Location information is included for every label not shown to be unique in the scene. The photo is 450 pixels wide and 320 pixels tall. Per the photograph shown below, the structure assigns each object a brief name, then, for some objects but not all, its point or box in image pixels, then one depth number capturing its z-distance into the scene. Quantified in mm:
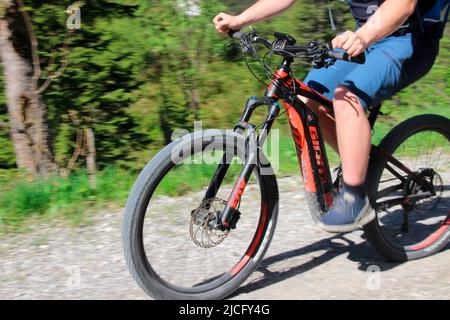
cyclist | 3396
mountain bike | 3248
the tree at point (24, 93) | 5328
